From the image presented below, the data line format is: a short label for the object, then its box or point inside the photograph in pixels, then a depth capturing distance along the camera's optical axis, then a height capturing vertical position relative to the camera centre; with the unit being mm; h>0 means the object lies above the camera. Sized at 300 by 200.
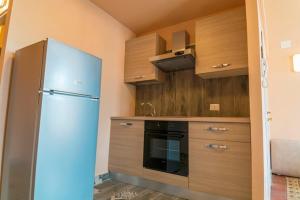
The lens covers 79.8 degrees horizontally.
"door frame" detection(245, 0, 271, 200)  1562 +145
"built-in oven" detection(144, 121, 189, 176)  2101 -357
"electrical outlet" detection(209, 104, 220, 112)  2567 +172
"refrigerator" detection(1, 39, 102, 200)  1413 -100
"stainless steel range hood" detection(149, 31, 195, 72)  2416 +844
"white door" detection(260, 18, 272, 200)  1810 +425
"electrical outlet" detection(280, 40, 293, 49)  3396 +1452
